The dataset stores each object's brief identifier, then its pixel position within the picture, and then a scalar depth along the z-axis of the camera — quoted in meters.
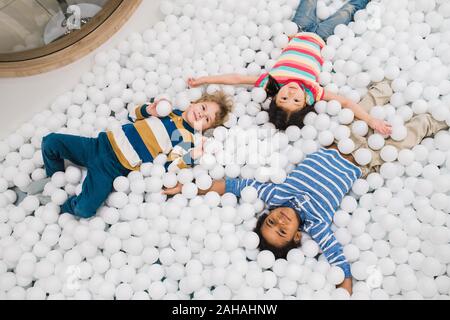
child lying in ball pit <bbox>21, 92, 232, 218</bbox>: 1.35
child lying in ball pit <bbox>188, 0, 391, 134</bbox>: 1.41
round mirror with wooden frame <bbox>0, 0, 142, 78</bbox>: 1.47
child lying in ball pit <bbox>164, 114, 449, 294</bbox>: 1.24
